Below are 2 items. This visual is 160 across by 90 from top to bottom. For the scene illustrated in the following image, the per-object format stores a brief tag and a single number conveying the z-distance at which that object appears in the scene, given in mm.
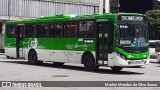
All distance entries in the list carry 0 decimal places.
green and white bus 20062
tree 84062
